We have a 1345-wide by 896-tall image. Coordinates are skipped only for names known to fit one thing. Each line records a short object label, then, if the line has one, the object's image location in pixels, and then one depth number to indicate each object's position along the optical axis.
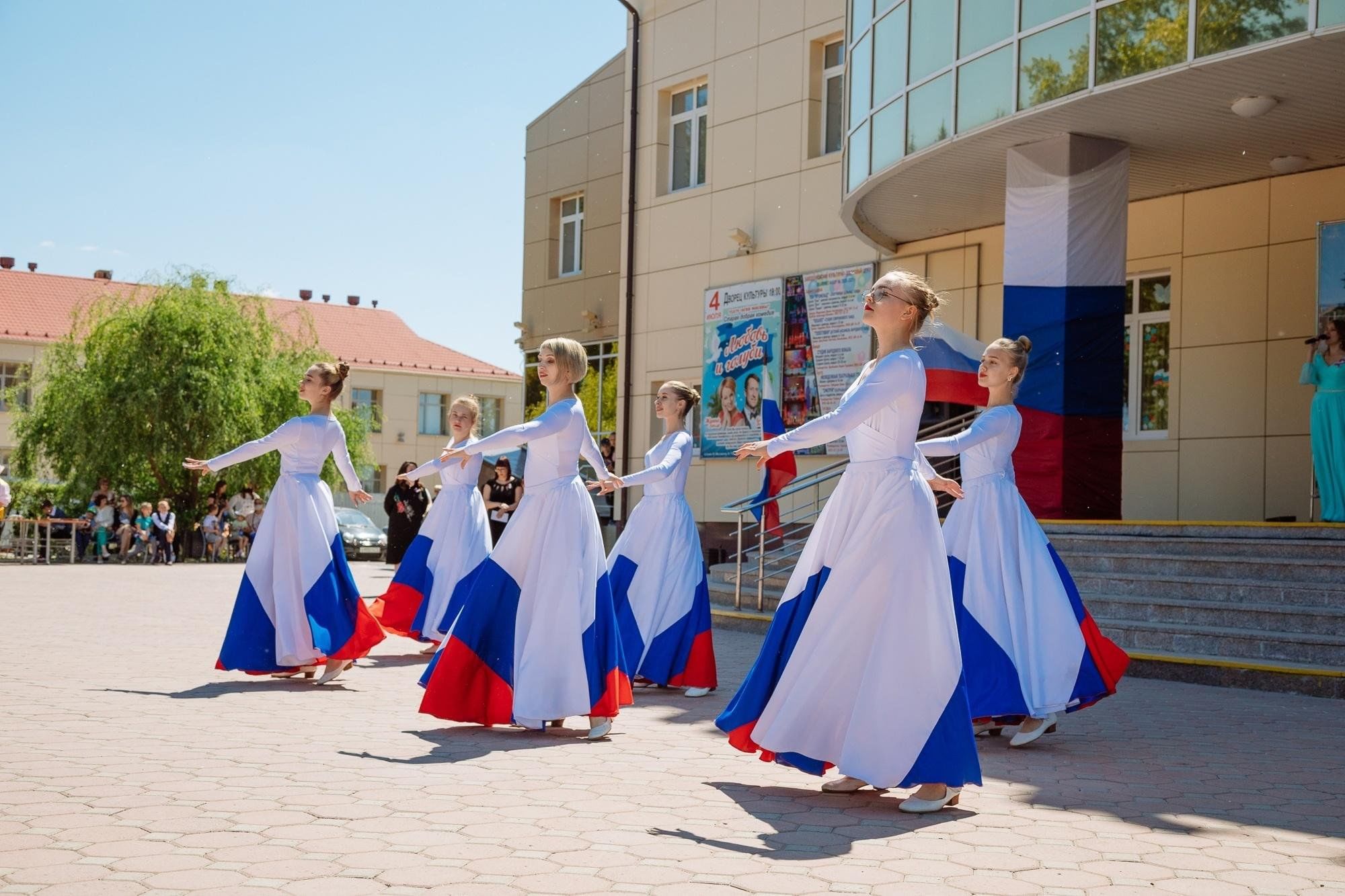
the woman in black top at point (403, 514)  18.25
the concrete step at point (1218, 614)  10.70
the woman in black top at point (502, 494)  14.35
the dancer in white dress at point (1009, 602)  7.08
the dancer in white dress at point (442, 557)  11.11
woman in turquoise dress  13.54
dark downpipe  25.56
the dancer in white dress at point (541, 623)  7.10
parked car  35.28
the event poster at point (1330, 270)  15.55
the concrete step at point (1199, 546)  11.58
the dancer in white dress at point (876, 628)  5.38
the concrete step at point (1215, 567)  11.23
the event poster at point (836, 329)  20.81
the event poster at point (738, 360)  22.39
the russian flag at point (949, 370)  15.61
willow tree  31.69
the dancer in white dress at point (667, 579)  9.18
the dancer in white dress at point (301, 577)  8.76
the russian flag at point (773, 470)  12.98
